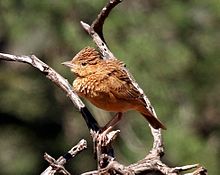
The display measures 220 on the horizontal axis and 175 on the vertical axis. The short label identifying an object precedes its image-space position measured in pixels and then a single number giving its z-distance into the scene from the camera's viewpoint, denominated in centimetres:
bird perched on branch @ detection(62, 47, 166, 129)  987
